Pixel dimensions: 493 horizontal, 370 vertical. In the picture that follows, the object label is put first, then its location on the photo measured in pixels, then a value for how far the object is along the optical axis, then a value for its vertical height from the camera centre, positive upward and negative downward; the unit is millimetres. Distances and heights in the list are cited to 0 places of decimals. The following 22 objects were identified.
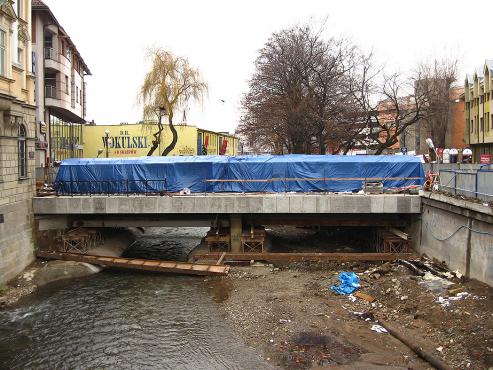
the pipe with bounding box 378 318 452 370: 9819 -4424
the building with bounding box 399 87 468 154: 55684 +5472
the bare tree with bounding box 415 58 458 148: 37844 +6985
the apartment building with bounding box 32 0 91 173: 32438 +7146
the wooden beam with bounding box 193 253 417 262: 19969 -4112
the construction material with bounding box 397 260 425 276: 16391 -3860
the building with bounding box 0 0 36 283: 17656 +1336
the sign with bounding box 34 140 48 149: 31078 +1723
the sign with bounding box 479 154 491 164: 28162 +744
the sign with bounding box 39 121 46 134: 32772 +3178
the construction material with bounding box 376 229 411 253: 20750 -3540
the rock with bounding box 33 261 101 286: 18406 -4527
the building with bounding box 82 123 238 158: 46438 +3104
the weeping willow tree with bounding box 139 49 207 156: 34938 +6790
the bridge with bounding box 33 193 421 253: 20703 -1839
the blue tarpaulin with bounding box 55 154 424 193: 22812 -254
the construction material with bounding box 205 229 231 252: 21594 -3547
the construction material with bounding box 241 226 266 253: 21531 -3525
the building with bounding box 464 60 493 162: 47531 +7019
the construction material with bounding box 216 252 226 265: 20002 -4227
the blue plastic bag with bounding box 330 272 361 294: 15727 -4263
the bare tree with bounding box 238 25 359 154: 33812 +6612
